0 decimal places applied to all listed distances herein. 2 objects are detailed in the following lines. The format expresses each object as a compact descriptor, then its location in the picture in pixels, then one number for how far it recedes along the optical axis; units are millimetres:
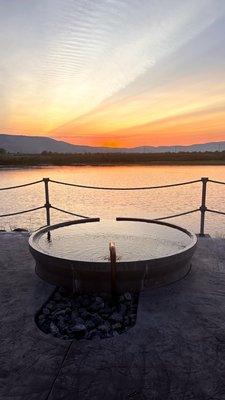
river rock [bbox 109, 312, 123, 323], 3211
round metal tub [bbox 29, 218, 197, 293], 3688
